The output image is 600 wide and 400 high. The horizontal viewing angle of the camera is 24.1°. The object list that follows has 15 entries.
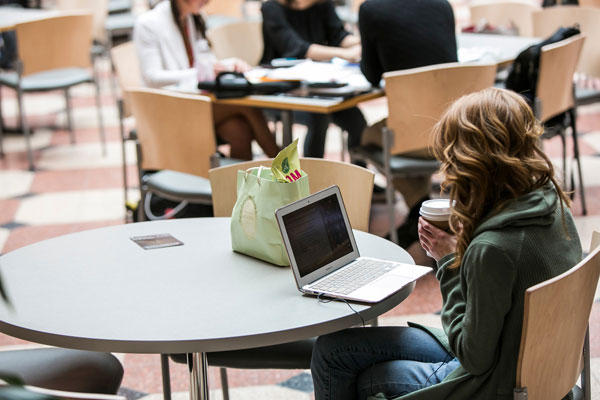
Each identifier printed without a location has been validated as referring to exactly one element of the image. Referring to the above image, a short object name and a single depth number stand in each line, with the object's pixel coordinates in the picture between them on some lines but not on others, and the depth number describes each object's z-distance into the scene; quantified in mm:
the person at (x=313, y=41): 7136
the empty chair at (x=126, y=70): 6630
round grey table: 2689
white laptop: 2995
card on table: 3528
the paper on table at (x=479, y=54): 6461
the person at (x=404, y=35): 5802
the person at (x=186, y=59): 6590
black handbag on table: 5971
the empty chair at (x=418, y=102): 5481
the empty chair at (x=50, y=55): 8784
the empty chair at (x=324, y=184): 3985
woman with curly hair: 2595
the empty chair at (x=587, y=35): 7328
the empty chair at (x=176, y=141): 5498
